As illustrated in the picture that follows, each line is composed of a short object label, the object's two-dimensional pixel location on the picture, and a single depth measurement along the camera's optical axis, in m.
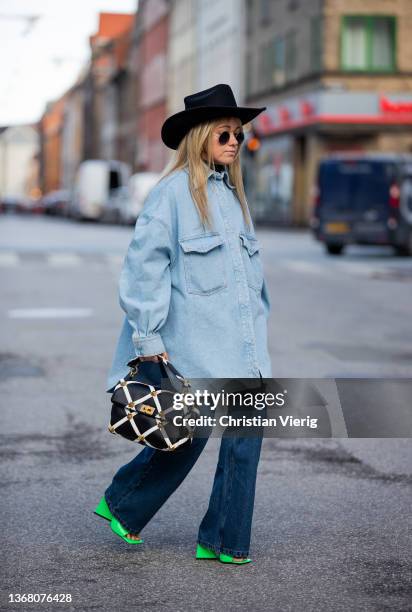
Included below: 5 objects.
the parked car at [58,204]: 76.62
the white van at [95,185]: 60.22
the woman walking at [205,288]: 4.61
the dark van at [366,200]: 27.00
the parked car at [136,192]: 48.59
